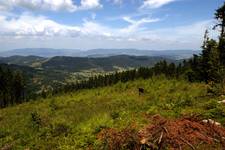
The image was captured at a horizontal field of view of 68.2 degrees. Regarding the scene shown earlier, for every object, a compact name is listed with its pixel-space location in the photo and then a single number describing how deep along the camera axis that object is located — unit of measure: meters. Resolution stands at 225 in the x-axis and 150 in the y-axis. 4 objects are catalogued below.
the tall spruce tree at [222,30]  26.34
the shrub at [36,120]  11.16
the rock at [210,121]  6.99
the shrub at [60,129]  8.58
